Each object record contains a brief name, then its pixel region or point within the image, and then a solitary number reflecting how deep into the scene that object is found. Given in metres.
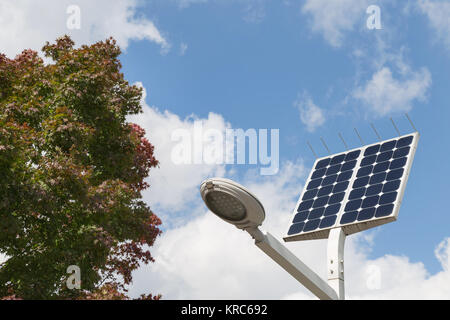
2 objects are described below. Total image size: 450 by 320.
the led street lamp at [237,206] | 7.80
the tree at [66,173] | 13.00
